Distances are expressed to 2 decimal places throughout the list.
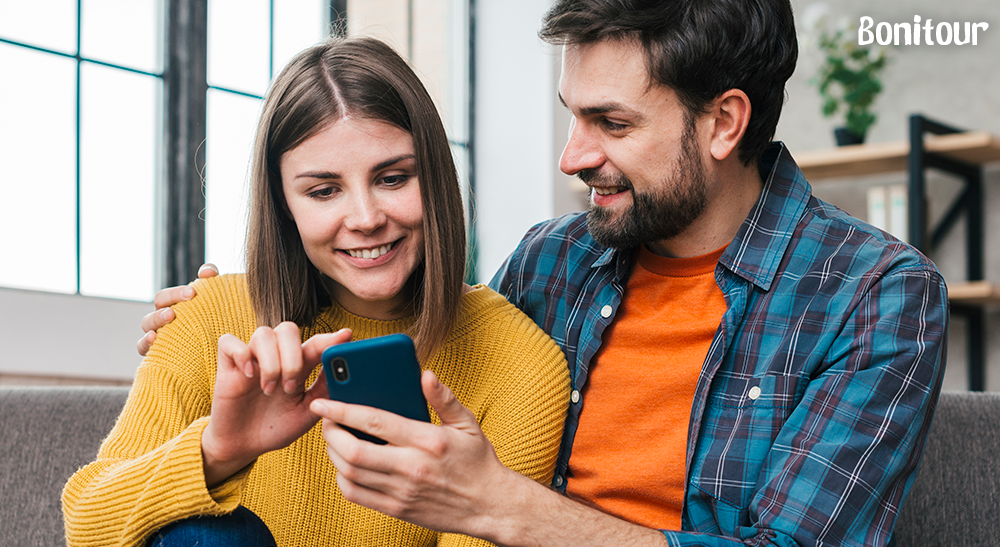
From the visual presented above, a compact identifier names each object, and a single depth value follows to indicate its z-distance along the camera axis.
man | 0.93
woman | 1.14
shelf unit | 2.76
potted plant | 3.03
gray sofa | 1.34
